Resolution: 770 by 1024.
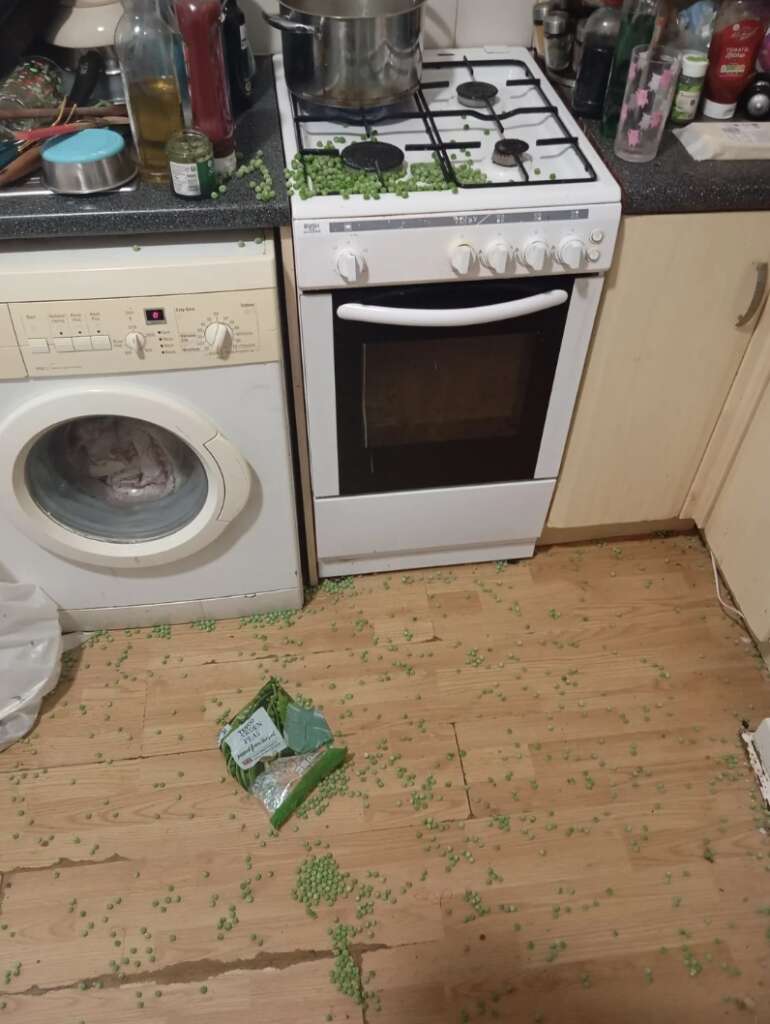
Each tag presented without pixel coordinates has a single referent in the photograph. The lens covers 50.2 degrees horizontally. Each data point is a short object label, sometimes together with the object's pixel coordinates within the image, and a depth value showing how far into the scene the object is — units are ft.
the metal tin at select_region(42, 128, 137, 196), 4.35
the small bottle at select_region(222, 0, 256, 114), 4.85
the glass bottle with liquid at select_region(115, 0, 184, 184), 4.42
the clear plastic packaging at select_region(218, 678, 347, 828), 5.33
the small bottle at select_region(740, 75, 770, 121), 5.23
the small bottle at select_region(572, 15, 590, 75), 5.35
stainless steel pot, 4.75
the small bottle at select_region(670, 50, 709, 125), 4.97
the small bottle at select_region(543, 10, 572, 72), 5.53
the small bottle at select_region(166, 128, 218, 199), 4.33
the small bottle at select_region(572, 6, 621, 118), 5.06
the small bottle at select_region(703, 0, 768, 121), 5.08
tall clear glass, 4.69
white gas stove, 4.59
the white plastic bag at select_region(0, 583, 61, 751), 5.56
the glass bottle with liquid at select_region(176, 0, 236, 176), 4.15
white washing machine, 4.46
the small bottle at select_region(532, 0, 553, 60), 5.73
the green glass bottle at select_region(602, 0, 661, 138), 4.76
